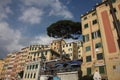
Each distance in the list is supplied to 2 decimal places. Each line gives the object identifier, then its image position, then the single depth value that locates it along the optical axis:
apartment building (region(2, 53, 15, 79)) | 56.32
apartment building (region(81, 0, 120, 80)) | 16.99
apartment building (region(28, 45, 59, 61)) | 38.75
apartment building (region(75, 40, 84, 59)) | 48.22
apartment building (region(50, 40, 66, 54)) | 49.24
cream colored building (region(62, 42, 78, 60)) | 47.17
